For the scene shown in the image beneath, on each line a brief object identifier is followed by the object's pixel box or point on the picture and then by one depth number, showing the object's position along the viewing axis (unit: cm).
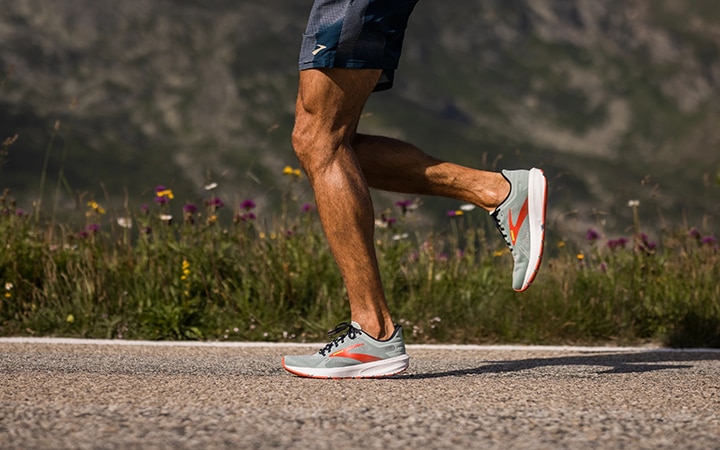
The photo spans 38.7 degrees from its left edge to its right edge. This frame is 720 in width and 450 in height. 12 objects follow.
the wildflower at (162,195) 654
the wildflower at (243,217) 640
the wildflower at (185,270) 574
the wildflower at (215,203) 661
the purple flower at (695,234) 683
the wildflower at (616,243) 669
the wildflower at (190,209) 646
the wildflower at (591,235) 691
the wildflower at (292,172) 673
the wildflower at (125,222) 631
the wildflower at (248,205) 663
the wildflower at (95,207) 667
